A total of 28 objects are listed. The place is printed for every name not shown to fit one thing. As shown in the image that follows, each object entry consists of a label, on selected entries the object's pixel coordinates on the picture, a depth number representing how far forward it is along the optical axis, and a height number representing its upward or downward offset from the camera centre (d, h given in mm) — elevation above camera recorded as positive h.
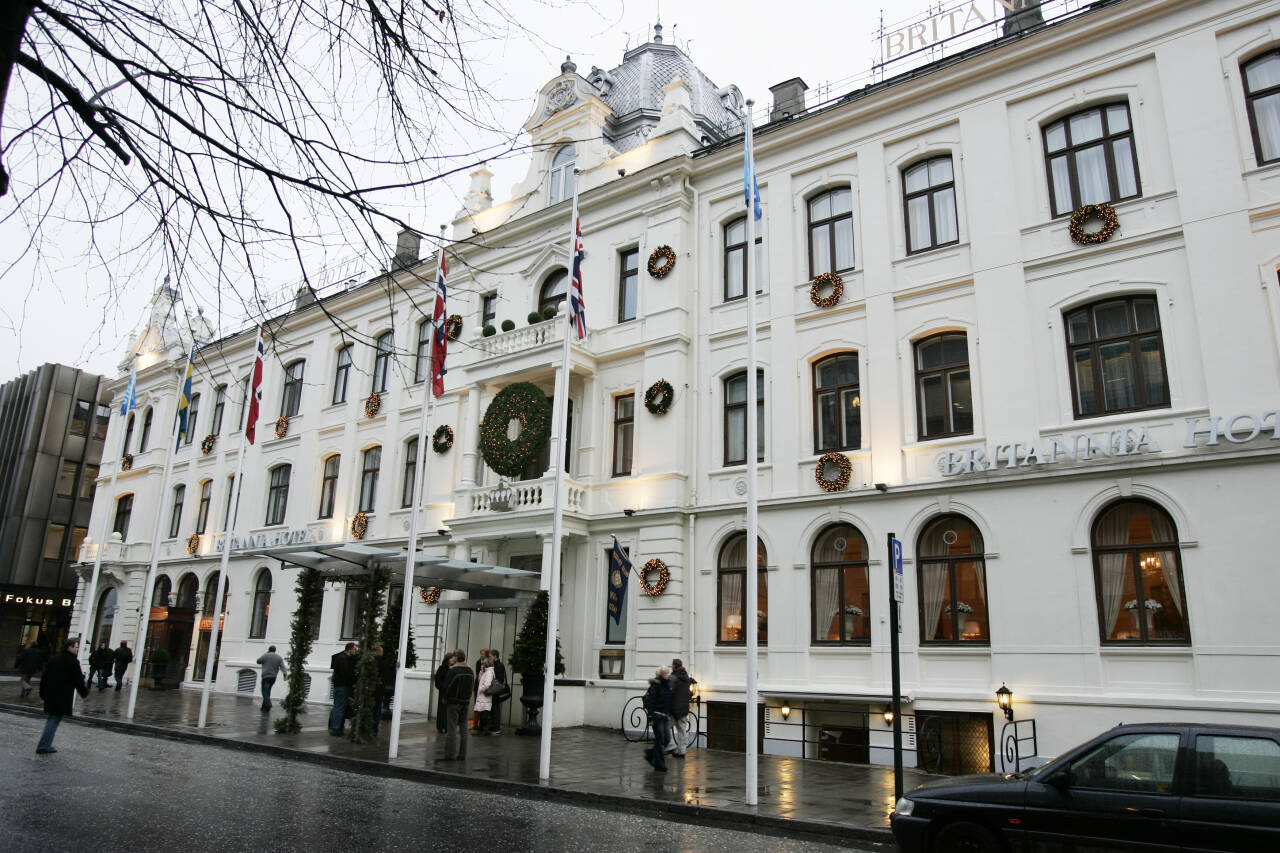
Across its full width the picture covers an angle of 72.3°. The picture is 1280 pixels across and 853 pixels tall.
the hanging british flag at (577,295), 16625 +6584
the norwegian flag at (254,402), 20445 +5591
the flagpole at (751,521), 11836 +1968
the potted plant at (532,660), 19531 -189
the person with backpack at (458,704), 15055 -913
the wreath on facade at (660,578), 20422 +1761
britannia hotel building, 14992 +5536
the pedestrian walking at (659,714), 14758 -990
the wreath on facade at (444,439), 26828 +6261
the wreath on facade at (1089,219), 16562 +8220
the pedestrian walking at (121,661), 30844 -719
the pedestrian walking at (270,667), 24219 -636
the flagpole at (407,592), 15094 +1012
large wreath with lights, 22812 +5755
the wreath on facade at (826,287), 19906 +8219
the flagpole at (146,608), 21125 +818
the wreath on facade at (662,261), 22625 +9941
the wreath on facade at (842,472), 18734 +3918
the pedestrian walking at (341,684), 18234 -768
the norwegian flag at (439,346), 15781 +5660
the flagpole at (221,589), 18741 +1219
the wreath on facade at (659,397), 21641 +6209
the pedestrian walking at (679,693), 15531 -639
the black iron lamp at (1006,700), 15398 -594
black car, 6781 -1067
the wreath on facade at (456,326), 27141 +9807
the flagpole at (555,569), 13477 +1350
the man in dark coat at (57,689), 13633 -775
